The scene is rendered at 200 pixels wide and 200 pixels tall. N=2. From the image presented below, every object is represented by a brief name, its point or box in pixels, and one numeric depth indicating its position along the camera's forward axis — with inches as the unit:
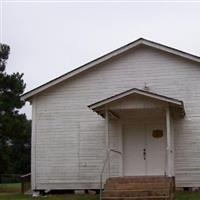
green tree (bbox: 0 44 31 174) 1353.3
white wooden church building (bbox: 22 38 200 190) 820.6
